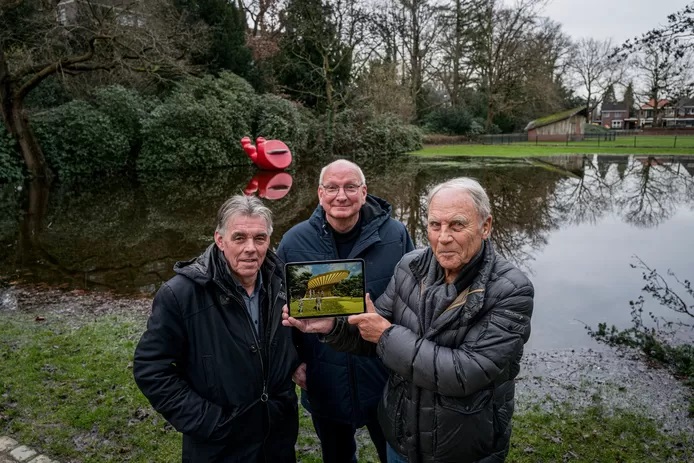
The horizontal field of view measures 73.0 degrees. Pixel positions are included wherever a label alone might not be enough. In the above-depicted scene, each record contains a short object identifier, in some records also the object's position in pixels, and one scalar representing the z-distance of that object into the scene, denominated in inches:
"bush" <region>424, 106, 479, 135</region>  1519.4
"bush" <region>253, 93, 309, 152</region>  877.8
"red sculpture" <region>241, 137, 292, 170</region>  793.6
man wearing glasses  103.3
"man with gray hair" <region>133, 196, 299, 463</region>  84.0
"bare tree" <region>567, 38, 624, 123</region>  2054.6
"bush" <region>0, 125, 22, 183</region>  665.6
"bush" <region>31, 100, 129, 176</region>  712.4
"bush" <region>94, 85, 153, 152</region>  747.4
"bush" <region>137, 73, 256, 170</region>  772.6
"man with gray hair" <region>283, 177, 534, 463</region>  69.4
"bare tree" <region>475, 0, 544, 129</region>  1488.7
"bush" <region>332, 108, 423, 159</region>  1043.3
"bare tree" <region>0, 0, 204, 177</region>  610.9
